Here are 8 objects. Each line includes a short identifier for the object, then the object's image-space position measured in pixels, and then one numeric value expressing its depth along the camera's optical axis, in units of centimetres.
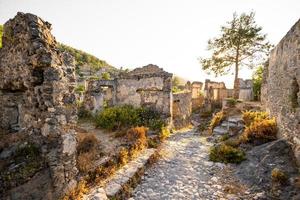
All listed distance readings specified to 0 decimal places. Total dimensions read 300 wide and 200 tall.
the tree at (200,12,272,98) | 2014
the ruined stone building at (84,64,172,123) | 1281
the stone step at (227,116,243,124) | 1166
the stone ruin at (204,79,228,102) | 2214
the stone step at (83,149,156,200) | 507
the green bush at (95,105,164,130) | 1121
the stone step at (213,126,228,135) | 1172
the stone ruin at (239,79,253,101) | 1912
